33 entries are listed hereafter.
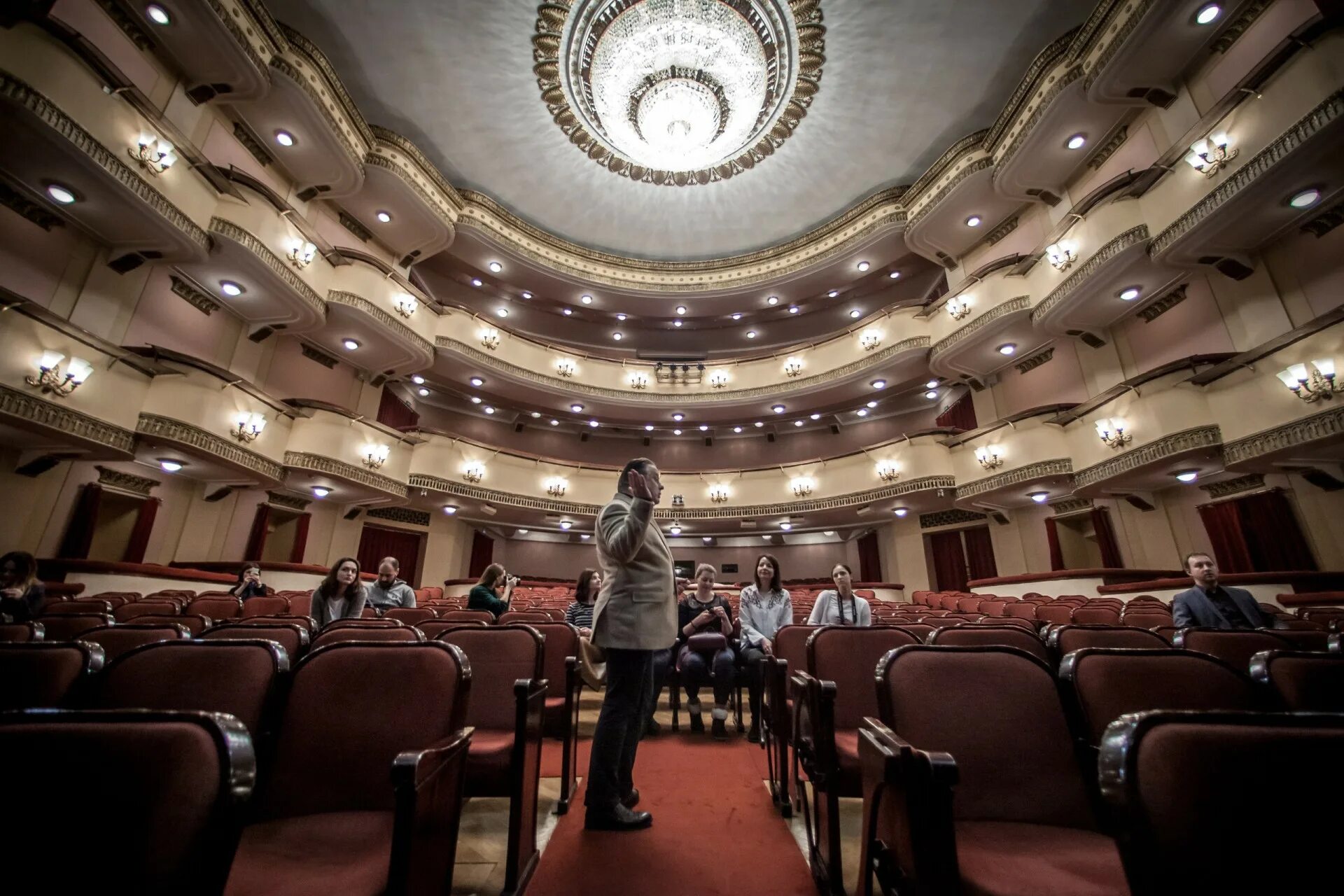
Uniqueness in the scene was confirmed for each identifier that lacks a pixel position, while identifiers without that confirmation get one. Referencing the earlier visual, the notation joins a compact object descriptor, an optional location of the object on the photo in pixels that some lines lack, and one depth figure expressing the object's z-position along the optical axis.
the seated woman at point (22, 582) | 3.48
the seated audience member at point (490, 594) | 4.30
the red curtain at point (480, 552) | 13.50
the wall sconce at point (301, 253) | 8.83
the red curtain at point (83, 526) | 6.55
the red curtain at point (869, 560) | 13.16
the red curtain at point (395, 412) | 11.93
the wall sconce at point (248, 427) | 7.65
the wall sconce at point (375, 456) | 9.66
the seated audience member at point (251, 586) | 5.92
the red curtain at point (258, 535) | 8.91
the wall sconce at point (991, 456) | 9.34
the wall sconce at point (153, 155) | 6.36
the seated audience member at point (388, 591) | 4.70
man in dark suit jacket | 3.52
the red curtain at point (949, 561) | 11.39
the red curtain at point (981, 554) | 10.89
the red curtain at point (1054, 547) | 9.30
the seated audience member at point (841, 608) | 3.76
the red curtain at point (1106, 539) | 8.48
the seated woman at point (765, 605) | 3.80
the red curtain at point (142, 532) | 7.34
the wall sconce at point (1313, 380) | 5.09
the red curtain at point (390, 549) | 11.24
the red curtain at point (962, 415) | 11.71
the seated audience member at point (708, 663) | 3.49
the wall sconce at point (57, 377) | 5.34
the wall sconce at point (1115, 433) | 7.43
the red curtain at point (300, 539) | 9.59
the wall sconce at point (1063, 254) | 8.54
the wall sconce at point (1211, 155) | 6.29
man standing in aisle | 2.02
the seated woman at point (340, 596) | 3.60
